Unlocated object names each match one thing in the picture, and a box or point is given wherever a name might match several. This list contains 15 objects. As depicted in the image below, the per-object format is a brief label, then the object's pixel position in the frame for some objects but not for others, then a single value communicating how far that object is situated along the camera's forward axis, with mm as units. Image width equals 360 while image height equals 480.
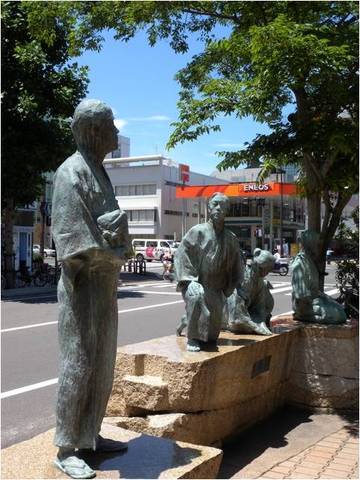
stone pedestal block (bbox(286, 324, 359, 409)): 6332
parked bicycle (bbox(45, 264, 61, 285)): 21377
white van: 39281
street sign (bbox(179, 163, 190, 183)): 44625
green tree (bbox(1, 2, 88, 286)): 16062
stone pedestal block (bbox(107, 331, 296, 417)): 4516
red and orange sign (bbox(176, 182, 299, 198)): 34656
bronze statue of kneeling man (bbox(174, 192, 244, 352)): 5016
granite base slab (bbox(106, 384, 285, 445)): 4324
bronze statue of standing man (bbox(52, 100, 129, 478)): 2684
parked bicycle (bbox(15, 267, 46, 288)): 20875
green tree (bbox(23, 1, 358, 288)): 5871
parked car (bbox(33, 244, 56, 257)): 42719
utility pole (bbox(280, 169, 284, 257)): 33044
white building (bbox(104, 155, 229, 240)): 45375
